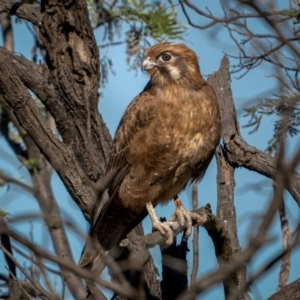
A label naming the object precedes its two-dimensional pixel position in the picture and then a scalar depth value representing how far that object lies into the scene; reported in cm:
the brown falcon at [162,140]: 870
